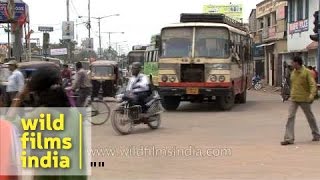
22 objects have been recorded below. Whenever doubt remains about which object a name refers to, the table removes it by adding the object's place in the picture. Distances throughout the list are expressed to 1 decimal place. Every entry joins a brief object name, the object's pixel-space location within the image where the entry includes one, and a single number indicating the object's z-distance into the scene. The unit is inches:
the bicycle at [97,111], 589.3
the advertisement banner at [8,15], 1031.5
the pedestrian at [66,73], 917.6
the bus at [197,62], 729.0
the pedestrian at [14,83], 572.4
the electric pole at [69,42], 2009.1
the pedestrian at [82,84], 621.3
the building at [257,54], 2016.2
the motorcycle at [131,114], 496.7
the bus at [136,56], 1745.3
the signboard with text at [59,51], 2262.6
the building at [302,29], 1259.8
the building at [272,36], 1658.5
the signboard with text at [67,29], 1946.4
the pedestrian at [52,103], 170.1
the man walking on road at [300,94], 427.8
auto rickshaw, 1224.8
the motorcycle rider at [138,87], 514.3
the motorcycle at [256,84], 1672.0
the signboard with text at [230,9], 3115.9
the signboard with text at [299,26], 1298.4
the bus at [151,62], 1066.7
